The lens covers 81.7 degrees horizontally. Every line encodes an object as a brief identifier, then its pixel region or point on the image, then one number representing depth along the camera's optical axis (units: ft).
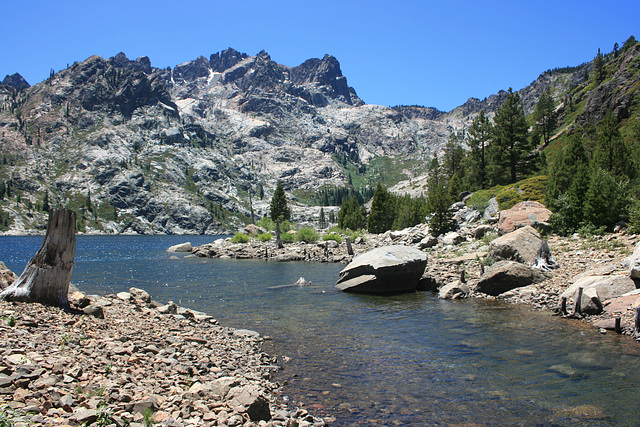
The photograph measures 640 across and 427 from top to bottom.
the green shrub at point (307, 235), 285.84
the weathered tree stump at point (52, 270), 41.63
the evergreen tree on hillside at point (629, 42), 538.14
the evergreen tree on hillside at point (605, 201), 100.27
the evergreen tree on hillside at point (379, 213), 321.52
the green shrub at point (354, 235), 271.00
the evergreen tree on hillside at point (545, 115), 431.92
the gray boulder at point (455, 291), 85.25
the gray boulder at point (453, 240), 145.15
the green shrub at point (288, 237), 293.45
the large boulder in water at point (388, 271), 96.53
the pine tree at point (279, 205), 358.23
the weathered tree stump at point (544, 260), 84.12
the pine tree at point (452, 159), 340.80
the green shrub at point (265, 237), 295.89
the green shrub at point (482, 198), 184.24
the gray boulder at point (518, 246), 89.51
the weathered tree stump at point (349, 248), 199.41
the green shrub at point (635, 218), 86.28
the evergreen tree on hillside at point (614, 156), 159.02
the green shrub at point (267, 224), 350.13
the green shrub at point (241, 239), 297.94
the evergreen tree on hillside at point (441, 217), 187.21
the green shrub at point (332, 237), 270.26
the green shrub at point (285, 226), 323.70
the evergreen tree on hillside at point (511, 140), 215.31
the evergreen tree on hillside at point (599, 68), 500.33
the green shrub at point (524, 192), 163.43
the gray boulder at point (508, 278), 81.41
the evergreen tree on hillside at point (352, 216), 410.52
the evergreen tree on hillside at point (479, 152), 251.80
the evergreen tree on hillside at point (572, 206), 109.09
